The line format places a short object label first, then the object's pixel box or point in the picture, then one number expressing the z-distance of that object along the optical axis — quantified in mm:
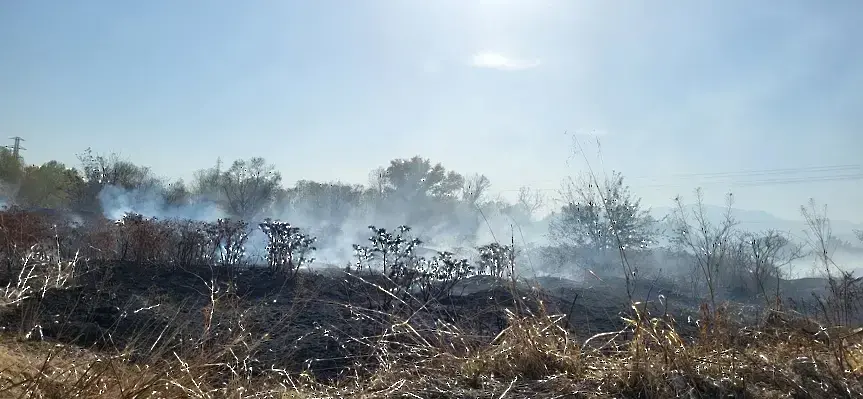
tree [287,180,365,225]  40625
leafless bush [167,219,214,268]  10008
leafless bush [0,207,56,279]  8336
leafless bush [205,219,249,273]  10031
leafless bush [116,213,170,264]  9789
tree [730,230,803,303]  14925
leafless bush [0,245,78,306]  6137
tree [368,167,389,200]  41719
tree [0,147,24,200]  36594
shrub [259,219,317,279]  10086
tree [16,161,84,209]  34103
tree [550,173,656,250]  22328
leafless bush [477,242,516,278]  10180
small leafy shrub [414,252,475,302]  8703
